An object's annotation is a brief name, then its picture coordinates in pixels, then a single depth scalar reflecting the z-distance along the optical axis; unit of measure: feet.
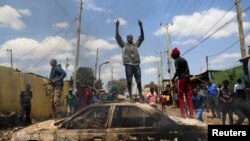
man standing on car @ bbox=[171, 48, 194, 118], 30.68
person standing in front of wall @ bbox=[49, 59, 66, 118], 37.22
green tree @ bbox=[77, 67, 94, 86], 236.92
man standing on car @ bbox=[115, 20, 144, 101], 32.65
